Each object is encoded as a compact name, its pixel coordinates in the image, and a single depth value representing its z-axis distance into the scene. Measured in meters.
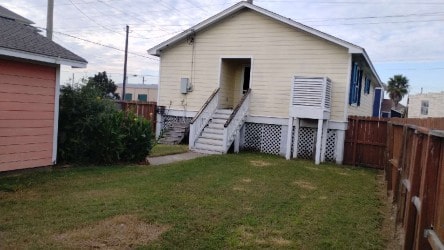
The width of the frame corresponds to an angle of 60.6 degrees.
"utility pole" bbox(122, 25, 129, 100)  34.75
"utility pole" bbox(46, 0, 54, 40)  16.47
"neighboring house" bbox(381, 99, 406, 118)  38.80
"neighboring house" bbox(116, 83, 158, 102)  61.21
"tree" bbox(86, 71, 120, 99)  50.44
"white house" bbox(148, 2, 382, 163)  13.59
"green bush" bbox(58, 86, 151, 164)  9.71
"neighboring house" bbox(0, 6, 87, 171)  7.79
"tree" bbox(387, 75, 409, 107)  54.41
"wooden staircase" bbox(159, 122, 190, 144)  16.19
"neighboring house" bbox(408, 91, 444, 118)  33.59
